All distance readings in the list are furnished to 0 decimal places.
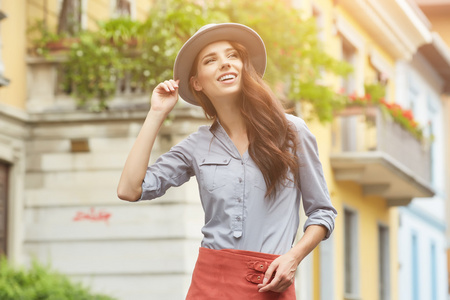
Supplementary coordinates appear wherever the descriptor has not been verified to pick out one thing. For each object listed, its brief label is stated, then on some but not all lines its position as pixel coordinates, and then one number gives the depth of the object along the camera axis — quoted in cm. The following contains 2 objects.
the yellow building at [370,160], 1889
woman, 334
